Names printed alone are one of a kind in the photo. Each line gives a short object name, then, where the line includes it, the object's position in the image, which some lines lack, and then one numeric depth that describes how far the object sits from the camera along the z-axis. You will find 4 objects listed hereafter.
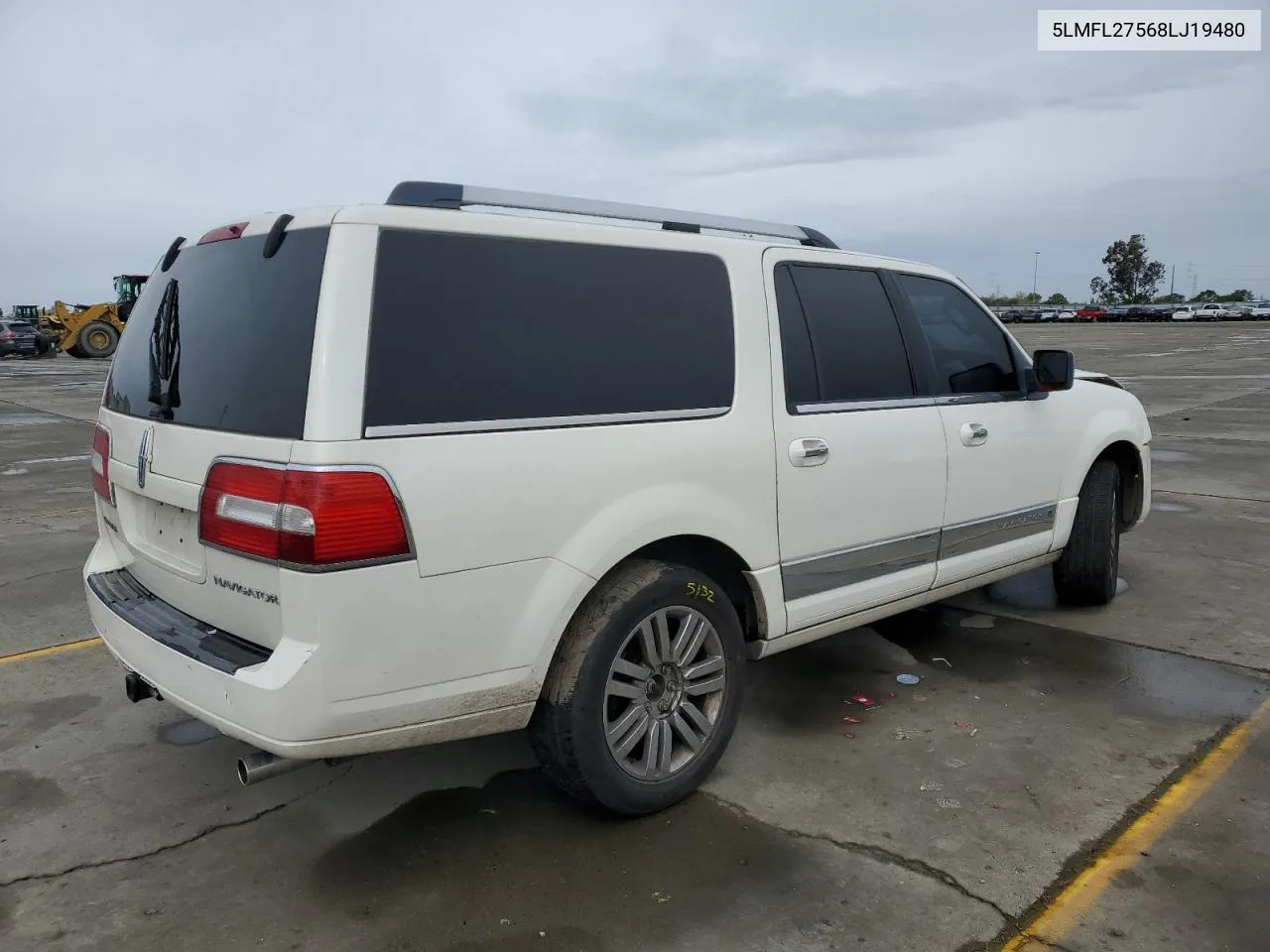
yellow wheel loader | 33.06
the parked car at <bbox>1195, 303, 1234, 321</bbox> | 73.88
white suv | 2.53
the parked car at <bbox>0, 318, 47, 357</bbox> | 36.84
